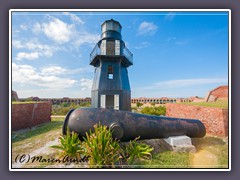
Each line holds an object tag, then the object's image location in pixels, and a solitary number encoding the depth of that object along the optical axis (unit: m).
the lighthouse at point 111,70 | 9.75
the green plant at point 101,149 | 2.83
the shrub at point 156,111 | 11.07
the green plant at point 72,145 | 3.11
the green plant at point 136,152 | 3.35
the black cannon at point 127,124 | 3.27
